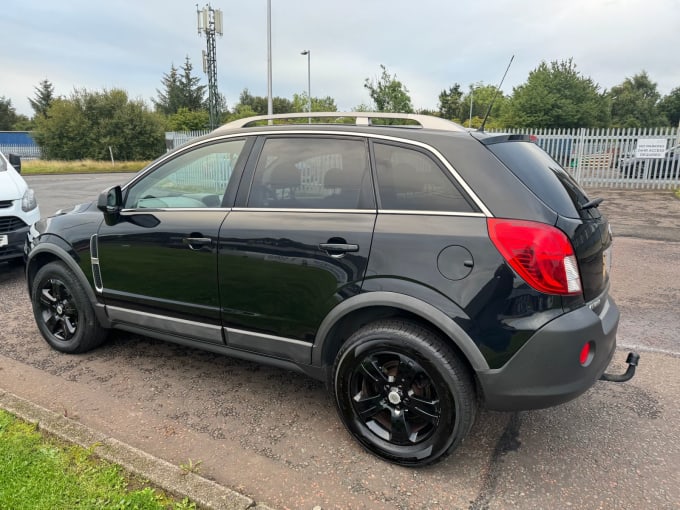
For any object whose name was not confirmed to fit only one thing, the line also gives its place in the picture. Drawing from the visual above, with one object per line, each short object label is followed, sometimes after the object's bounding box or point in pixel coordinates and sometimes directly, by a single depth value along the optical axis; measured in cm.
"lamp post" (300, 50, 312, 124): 3381
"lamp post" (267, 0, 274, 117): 1833
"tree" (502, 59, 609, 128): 3196
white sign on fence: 1650
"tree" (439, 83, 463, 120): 5844
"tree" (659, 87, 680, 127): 6216
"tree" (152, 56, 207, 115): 6881
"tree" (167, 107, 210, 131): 4525
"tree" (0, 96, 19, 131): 6191
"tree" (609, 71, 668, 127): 5716
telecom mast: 2556
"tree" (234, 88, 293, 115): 7524
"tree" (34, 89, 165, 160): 3784
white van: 579
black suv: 232
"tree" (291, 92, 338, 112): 3878
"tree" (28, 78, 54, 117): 6291
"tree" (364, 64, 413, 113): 2630
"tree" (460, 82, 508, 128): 5895
